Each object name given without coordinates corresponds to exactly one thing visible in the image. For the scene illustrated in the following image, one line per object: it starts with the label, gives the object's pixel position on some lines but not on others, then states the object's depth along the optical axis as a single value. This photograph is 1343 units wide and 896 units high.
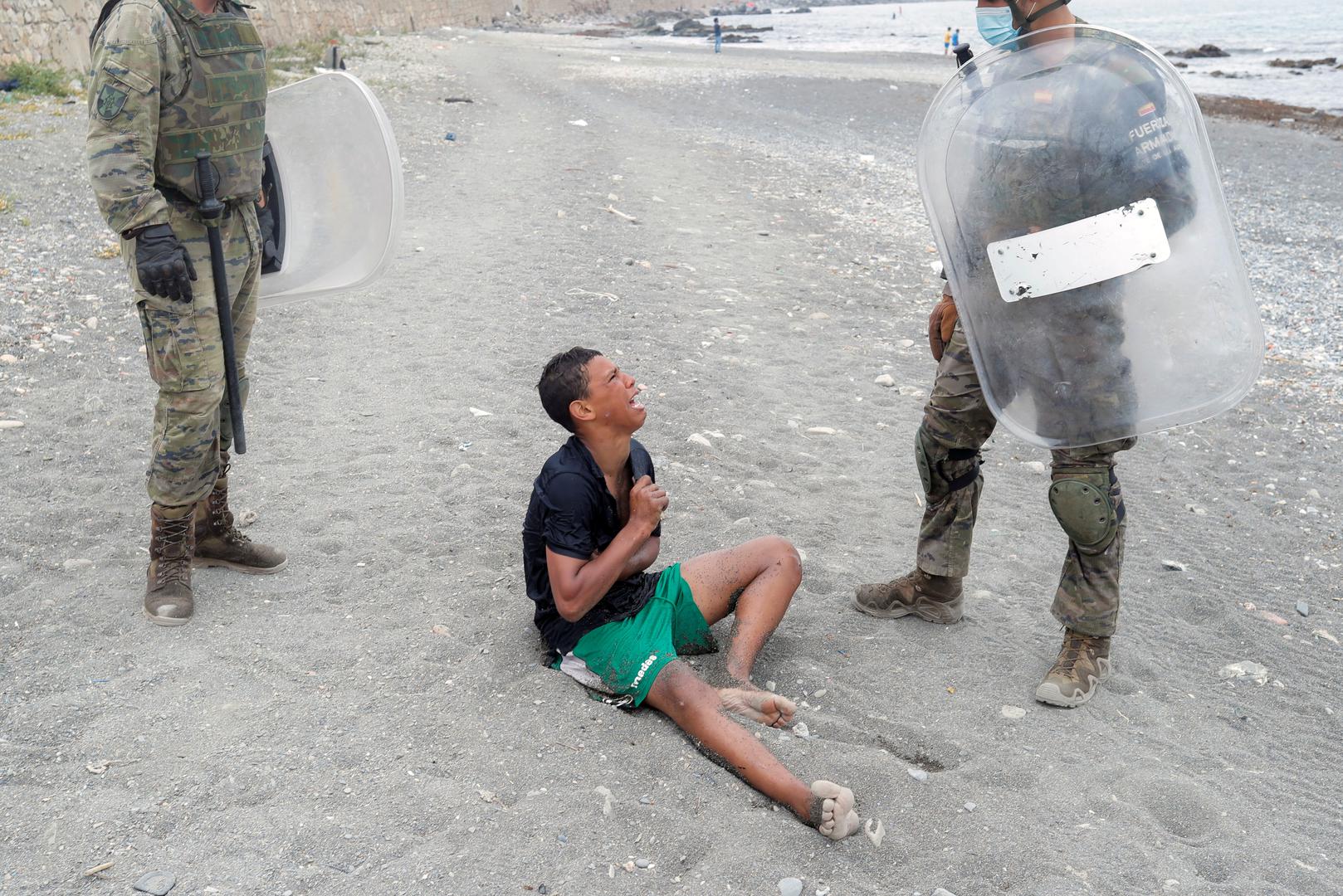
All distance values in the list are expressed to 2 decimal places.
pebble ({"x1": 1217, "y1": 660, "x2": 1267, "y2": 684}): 3.47
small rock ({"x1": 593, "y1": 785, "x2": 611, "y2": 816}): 2.60
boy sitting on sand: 2.90
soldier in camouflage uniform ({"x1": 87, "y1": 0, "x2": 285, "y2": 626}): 2.92
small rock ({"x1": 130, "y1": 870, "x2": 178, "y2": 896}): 2.25
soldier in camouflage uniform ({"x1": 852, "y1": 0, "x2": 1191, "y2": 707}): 2.79
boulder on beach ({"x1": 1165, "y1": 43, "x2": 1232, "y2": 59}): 34.91
